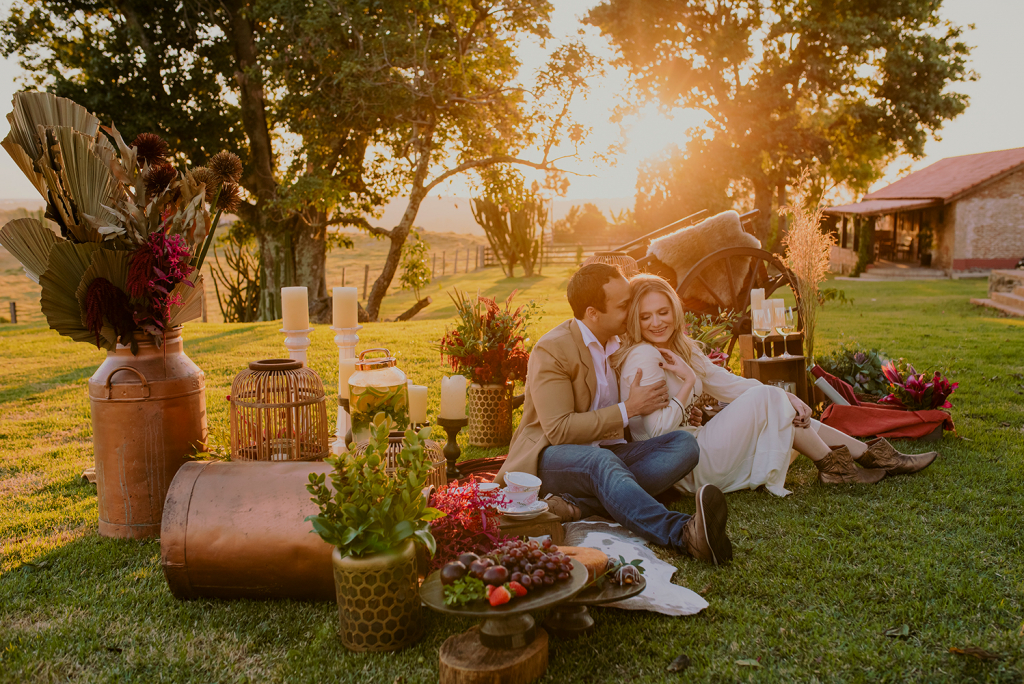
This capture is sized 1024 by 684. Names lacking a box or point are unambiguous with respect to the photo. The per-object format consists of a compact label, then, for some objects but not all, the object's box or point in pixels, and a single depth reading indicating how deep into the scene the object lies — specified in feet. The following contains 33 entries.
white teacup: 9.21
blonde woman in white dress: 11.34
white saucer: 9.10
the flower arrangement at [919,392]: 14.76
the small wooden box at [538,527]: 9.05
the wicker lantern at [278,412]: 10.05
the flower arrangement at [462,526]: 8.28
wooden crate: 15.29
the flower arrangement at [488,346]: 15.33
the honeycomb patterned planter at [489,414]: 15.62
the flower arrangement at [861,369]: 16.63
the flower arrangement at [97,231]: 9.75
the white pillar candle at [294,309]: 11.19
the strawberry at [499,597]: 6.52
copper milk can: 10.34
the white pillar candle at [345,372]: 11.24
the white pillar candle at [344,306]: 11.36
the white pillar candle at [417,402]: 10.79
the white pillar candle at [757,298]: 16.10
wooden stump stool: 6.57
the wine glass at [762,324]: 14.92
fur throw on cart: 21.59
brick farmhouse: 69.10
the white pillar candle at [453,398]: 11.49
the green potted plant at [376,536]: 7.19
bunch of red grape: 6.82
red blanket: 14.62
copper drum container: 8.38
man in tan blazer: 10.75
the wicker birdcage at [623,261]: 16.14
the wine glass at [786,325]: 14.95
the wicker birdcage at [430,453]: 9.68
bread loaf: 7.80
